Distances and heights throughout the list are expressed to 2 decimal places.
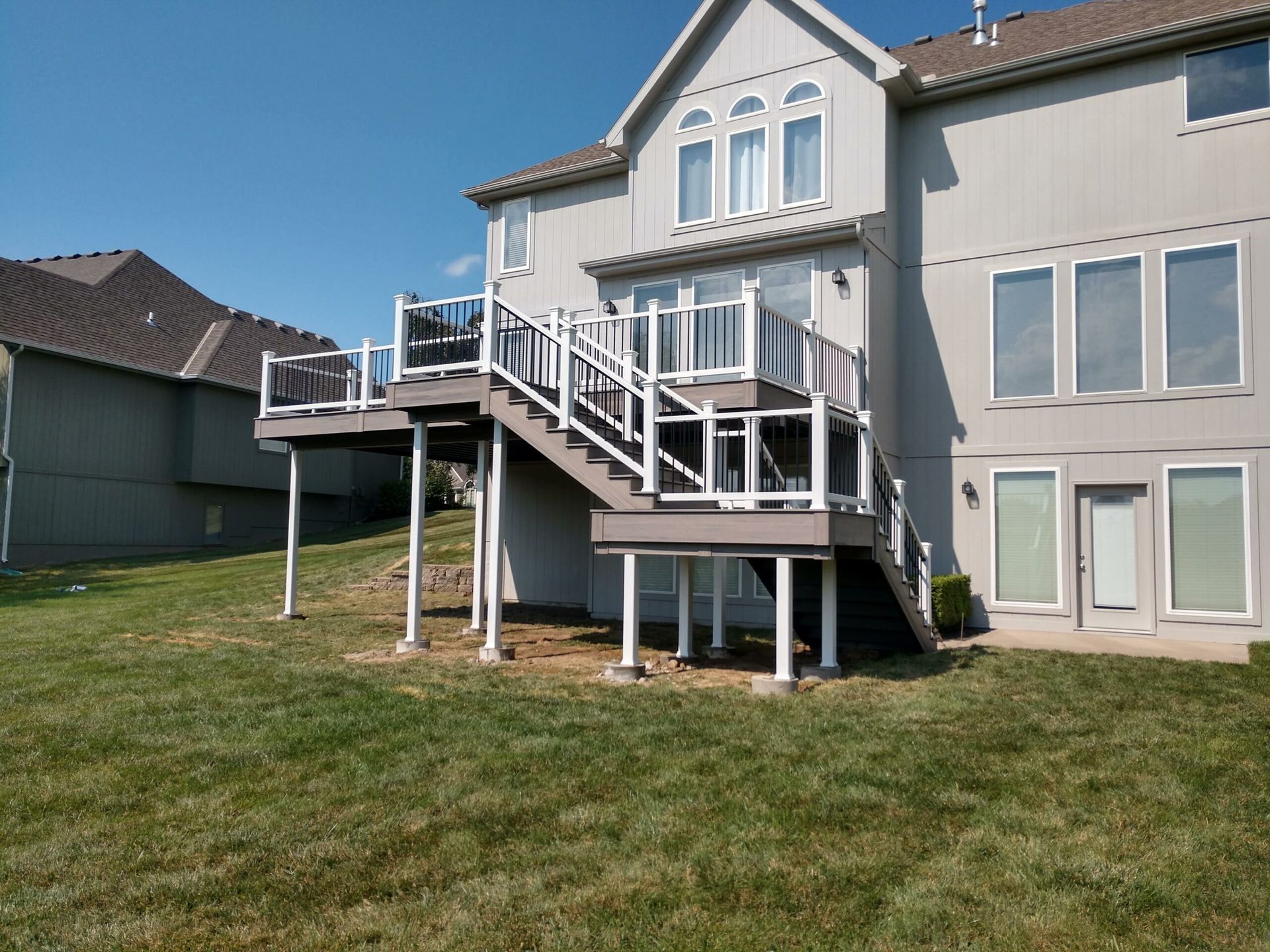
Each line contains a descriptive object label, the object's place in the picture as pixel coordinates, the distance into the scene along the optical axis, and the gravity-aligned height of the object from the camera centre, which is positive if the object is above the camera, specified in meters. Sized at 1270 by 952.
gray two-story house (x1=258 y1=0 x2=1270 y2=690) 10.22 +2.44
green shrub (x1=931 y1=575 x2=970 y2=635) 12.13 -0.95
